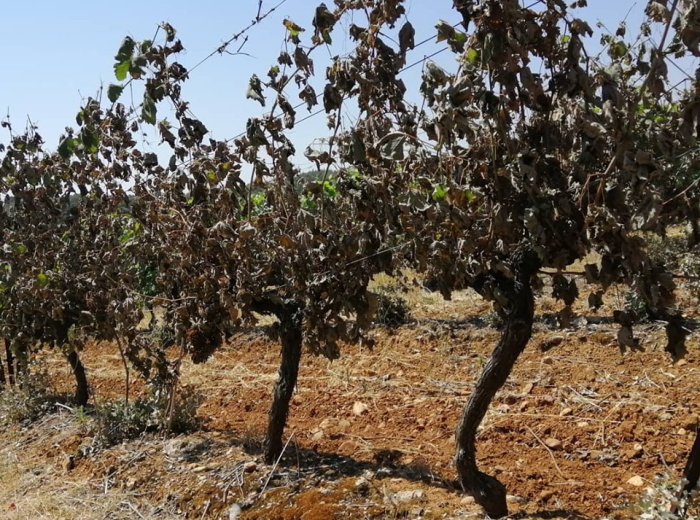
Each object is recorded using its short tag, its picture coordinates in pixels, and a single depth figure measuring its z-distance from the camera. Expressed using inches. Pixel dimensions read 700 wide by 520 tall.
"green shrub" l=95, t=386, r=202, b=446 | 200.5
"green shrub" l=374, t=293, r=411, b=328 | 300.0
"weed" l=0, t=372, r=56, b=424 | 241.3
